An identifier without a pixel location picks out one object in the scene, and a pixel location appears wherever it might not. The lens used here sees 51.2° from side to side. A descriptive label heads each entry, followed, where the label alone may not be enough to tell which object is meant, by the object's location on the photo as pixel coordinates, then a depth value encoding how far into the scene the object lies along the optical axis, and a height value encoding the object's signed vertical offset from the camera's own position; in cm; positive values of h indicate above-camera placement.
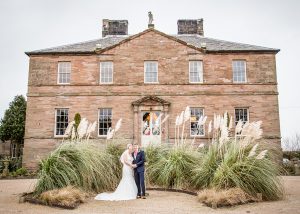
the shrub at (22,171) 1824 -192
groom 898 -90
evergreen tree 2567 +129
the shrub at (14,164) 2139 -174
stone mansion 2111 +359
